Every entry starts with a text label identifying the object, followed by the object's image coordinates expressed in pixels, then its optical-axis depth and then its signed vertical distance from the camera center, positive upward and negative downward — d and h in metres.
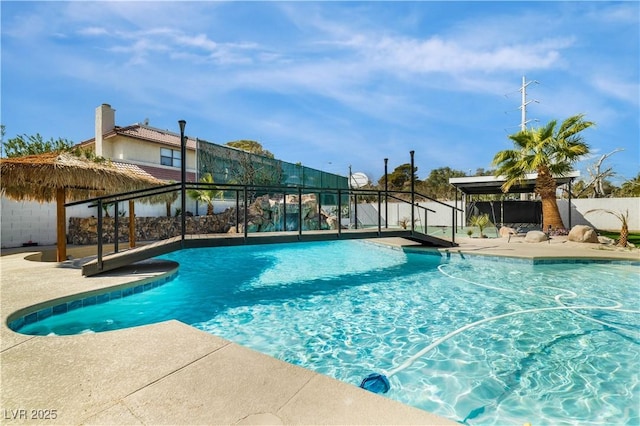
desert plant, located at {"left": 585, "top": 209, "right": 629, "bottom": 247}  8.88 -0.76
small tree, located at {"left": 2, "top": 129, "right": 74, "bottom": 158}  16.11 +3.71
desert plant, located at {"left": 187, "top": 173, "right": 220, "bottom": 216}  13.80 +0.79
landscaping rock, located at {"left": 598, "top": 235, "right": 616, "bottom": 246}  9.66 -0.96
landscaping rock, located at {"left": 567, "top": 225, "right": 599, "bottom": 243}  9.70 -0.76
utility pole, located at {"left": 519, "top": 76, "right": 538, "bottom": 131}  22.98 +7.99
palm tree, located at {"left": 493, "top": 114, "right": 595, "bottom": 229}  11.28 +2.13
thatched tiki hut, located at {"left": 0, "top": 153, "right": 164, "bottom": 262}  5.71 +0.72
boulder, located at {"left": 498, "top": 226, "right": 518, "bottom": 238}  12.27 -0.84
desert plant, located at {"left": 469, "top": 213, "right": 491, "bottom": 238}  11.66 -0.39
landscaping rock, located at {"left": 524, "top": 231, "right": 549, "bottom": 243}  10.18 -0.86
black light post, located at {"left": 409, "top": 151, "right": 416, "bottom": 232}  8.38 +0.94
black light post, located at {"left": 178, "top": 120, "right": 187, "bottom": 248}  5.40 +0.82
